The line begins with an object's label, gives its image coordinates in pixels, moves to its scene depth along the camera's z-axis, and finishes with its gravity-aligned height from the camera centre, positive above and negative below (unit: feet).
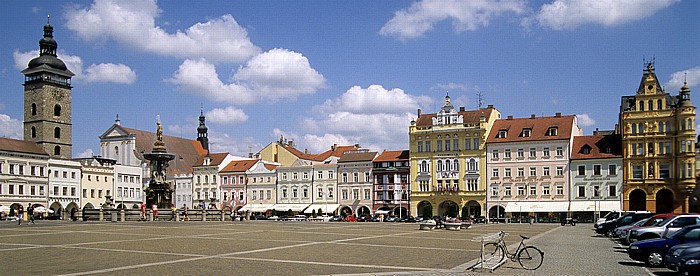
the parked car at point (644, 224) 94.03 -7.58
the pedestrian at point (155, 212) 183.52 -10.45
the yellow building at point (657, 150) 236.22 +6.40
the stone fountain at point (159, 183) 199.93 -3.01
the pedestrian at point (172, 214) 189.48 -11.21
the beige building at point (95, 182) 310.86 -4.06
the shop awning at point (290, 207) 317.42 -16.11
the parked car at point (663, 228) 83.42 -7.12
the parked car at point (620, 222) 123.03 -9.39
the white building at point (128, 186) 328.92 -6.64
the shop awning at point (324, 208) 309.83 -16.16
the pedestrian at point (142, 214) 180.04 -10.76
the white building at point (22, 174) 269.03 -0.31
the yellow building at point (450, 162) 278.05 +3.44
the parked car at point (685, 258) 50.83 -6.67
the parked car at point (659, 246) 63.72 -6.98
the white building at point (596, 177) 251.60 -2.77
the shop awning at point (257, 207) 325.21 -16.49
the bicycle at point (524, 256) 62.23 -7.74
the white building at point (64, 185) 292.81 -5.01
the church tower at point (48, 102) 336.29 +34.44
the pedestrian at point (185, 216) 189.06 -11.75
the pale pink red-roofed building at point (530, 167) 261.65 +1.05
